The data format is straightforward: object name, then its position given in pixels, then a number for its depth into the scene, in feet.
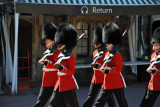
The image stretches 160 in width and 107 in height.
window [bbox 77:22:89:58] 32.17
